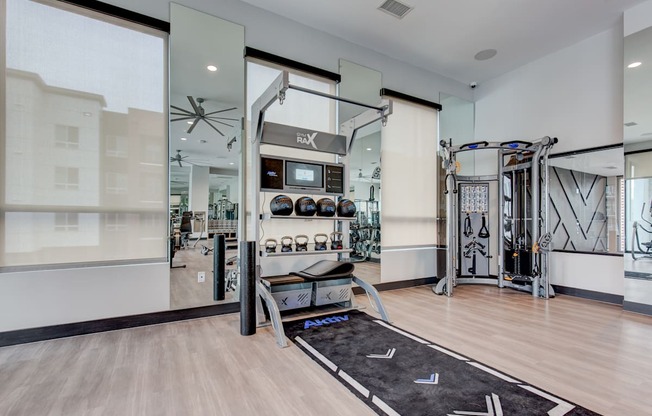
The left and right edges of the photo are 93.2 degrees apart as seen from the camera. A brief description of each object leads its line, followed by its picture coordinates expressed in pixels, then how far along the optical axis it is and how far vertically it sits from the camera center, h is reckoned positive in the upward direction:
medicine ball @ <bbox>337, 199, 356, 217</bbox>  3.94 -0.01
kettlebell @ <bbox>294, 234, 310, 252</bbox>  3.79 -0.47
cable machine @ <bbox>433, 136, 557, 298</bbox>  4.76 -0.21
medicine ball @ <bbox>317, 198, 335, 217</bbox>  3.83 -0.01
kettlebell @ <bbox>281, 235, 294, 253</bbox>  3.64 -0.47
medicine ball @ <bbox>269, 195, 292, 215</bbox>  3.56 +0.03
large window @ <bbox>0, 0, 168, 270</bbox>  2.85 +0.69
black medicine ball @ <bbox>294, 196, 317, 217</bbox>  3.69 +0.01
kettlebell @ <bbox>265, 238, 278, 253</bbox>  3.55 -0.45
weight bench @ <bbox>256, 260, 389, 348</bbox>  3.46 -0.95
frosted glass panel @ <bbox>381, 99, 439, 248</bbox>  5.11 +0.56
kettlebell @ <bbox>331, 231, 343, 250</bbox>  3.98 -0.44
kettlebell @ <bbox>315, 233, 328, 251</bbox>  3.92 -0.46
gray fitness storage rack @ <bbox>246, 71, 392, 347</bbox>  3.46 +0.26
